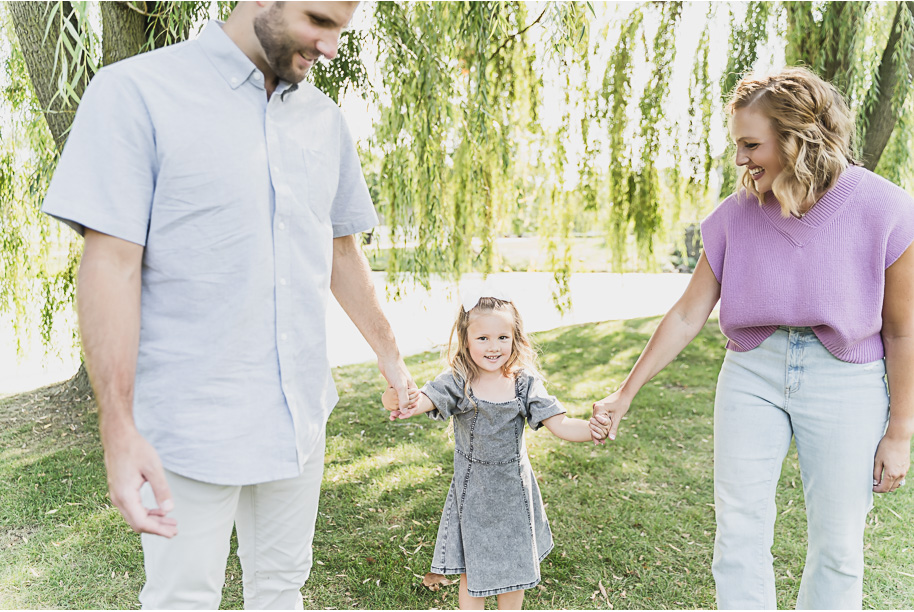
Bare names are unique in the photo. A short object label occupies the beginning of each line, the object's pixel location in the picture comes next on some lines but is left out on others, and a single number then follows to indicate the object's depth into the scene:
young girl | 2.29
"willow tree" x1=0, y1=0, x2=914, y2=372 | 3.49
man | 1.29
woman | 1.83
